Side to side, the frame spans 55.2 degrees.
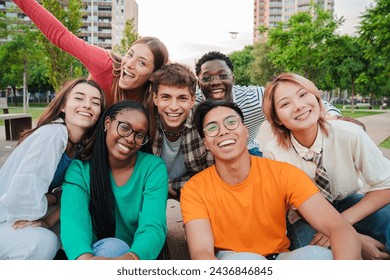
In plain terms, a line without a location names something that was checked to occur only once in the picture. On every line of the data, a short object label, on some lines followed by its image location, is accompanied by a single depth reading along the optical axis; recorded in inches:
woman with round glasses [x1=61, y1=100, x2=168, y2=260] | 68.1
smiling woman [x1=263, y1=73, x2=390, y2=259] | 71.7
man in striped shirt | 104.3
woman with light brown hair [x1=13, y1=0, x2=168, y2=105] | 95.7
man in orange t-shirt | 65.5
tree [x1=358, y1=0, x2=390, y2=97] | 303.4
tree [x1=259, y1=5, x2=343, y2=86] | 495.5
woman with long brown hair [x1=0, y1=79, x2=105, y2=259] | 67.0
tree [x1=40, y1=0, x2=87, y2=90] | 436.8
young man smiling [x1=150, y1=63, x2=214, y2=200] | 84.0
